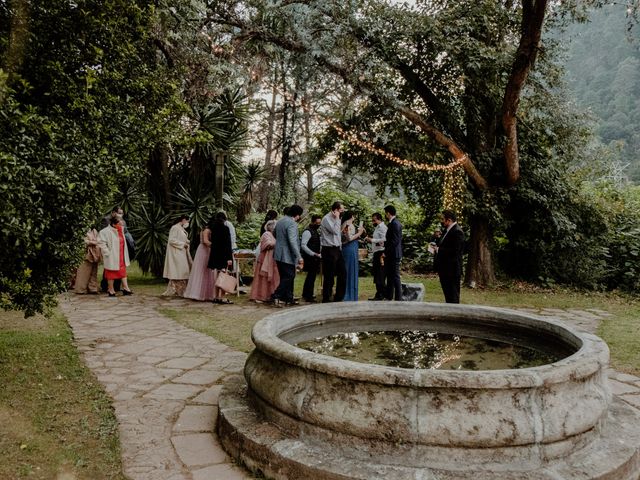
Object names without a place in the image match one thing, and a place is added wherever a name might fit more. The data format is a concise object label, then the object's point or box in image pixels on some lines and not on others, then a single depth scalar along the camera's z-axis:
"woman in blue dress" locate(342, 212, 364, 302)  9.36
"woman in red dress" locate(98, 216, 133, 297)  9.80
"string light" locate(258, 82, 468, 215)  11.56
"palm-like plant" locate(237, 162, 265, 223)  15.28
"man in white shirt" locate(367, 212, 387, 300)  9.71
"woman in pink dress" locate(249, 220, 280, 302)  9.43
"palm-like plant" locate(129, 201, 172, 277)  11.91
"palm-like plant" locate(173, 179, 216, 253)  12.20
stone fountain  2.96
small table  10.19
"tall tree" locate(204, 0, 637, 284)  10.40
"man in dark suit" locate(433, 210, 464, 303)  7.43
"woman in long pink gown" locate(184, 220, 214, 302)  9.70
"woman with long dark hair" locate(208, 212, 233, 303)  9.12
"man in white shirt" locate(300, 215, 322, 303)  9.55
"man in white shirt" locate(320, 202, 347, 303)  8.94
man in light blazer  8.77
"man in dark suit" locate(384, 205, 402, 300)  8.90
